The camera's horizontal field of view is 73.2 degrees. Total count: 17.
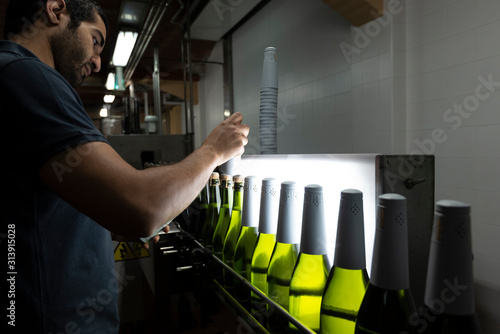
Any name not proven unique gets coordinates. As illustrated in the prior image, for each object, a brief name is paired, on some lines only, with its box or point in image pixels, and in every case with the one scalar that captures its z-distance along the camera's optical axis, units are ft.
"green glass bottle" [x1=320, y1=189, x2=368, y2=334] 1.54
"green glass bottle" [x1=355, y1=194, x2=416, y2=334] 1.32
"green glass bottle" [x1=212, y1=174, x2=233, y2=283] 3.15
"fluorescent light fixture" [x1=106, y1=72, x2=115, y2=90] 17.83
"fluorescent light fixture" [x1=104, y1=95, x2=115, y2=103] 17.73
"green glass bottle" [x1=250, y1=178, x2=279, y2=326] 2.26
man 1.87
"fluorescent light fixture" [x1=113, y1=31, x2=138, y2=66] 10.13
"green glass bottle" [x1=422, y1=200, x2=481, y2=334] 1.09
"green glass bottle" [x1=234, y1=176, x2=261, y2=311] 2.56
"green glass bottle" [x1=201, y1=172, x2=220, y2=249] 3.56
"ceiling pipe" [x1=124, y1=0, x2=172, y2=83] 8.11
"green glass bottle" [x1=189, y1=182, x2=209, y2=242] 3.86
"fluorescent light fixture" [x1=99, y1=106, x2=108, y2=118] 28.06
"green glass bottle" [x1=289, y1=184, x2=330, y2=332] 1.86
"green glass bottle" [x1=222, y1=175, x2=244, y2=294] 3.03
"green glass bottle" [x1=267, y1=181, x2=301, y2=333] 2.01
